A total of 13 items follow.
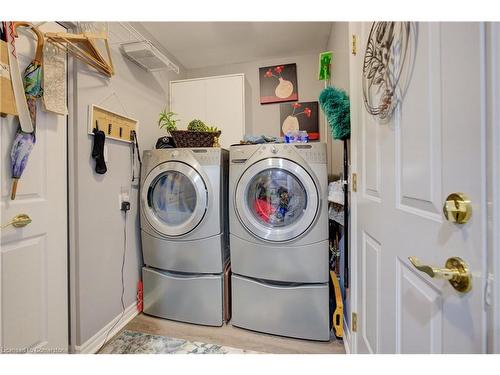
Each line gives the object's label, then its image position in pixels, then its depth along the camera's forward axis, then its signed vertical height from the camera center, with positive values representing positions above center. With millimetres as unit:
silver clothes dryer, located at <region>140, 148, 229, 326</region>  1564 -344
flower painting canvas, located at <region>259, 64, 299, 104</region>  2322 +1175
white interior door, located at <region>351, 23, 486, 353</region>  410 -28
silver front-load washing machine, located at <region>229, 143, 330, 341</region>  1409 -365
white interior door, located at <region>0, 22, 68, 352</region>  974 -294
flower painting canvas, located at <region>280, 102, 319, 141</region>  2277 +773
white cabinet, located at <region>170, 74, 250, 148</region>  2148 +900
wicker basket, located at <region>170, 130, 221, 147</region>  1631 +390
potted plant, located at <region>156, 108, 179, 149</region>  1726 +402
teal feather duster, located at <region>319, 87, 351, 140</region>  1232 +465
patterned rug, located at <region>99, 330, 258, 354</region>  1368 -1082
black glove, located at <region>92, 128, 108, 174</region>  1359 +246
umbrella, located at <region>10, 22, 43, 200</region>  976 +346
